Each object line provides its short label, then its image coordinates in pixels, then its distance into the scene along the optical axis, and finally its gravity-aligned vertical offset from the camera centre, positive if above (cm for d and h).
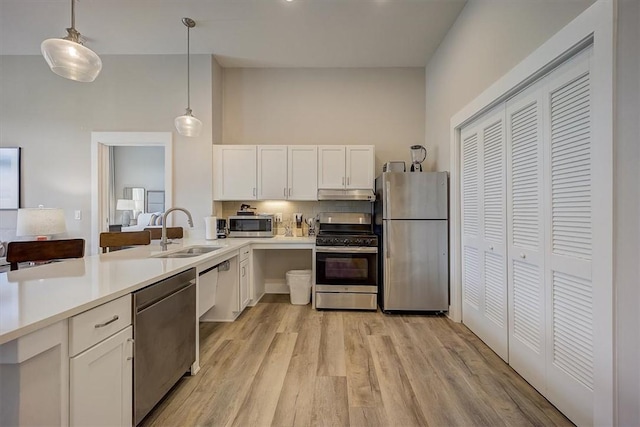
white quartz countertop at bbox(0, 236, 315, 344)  93 -34
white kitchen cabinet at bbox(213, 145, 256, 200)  374 +56
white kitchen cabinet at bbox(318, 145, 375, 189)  367 +61
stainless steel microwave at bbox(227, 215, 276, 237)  370 -18
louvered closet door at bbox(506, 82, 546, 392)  179 -15
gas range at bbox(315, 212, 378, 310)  330 -70
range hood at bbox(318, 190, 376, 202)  359 +23
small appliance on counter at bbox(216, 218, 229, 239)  370 -21
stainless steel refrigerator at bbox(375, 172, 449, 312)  314 -32
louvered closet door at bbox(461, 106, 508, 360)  223 -16
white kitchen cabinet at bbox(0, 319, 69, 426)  88 -57
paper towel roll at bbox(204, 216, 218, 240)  340 -18
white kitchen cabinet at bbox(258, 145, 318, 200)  371 +54
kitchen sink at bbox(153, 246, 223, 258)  238 -37
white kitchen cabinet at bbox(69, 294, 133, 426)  107 -65
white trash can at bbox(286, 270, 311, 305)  357 -96
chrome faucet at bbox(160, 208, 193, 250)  256 -21
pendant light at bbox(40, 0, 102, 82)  155 +89
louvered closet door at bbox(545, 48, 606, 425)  144 -15
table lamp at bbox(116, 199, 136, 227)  514 +8
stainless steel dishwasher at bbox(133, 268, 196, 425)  141 -72
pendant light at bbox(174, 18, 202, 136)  283 +91
